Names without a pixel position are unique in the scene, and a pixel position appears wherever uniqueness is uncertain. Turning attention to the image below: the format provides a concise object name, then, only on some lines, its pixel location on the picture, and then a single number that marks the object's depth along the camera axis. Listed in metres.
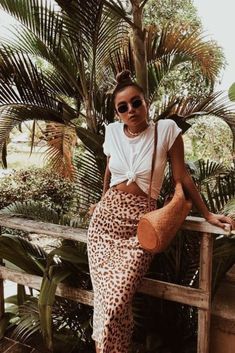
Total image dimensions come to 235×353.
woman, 1.71
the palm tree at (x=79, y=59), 2.76
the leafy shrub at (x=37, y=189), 6.81
